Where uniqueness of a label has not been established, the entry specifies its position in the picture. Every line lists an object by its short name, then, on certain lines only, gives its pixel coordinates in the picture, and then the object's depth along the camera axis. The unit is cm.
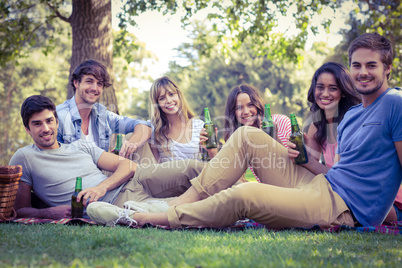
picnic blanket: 341
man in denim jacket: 548
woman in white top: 563
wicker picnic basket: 405
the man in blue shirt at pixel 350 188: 326
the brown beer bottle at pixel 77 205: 420
